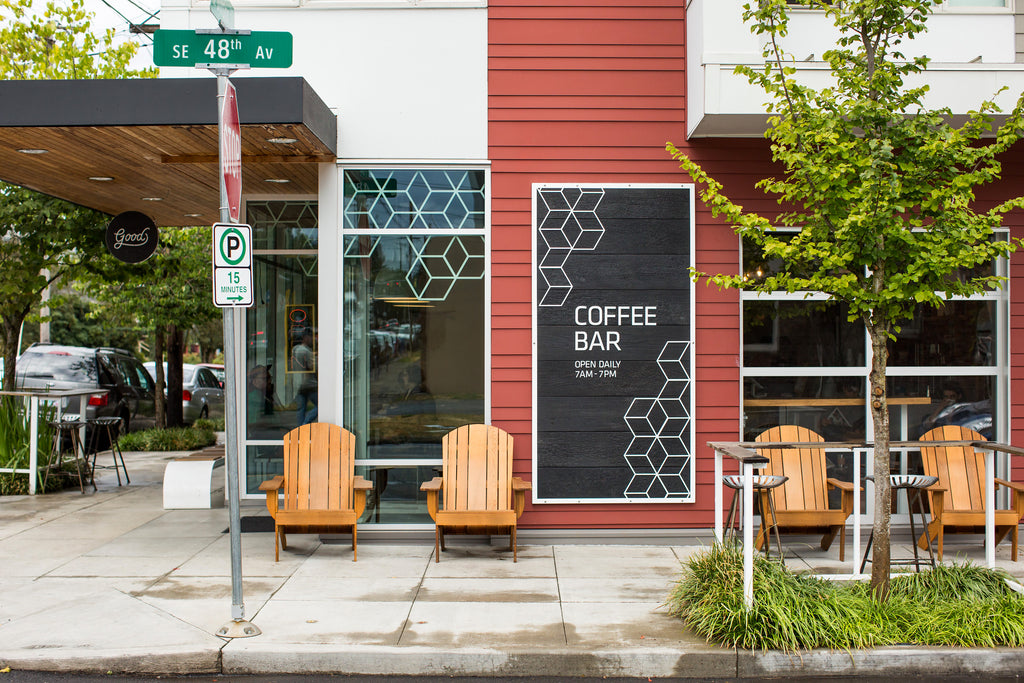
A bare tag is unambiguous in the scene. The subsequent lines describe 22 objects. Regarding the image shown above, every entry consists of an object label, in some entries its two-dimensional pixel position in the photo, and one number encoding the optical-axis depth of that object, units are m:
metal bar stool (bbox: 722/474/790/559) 5.93
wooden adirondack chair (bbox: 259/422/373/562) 7.09
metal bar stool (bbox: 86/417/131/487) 10.24
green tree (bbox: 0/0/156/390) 10.47
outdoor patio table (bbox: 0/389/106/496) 9.52
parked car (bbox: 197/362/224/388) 21.19
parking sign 4.97
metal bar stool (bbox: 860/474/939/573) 5.87
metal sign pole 4.97
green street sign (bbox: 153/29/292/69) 5.07
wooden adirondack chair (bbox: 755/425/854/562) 7.06
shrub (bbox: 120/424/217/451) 14.12
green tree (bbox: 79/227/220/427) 14.00
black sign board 7.46
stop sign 4.99
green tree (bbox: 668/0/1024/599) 5.11
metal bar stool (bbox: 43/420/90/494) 9.77
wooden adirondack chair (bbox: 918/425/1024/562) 7.06
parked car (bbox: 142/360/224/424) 17.58
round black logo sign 9.38
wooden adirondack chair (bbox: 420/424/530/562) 7.09
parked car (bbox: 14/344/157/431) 12.45
